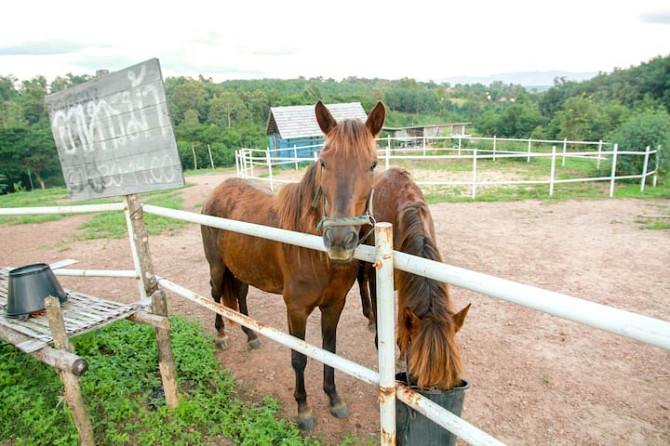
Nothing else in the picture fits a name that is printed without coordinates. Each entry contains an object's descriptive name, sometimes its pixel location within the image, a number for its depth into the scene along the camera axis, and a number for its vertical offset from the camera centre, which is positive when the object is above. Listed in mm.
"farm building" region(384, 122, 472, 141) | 33725 -206
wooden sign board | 2553 +109
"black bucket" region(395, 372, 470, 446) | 1596 -1325
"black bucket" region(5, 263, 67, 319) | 2379 -898
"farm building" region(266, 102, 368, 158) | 23969 +670
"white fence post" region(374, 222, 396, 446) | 1409 -803
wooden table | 1966 -1083
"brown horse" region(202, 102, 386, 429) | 1735 -625
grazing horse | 1590 -895
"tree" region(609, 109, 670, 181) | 10994 -811
